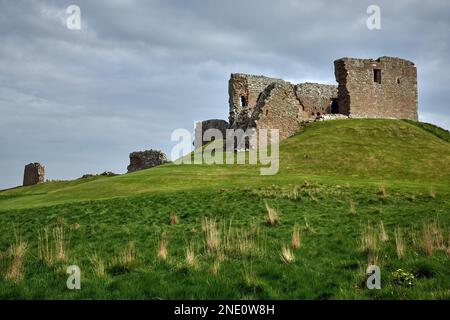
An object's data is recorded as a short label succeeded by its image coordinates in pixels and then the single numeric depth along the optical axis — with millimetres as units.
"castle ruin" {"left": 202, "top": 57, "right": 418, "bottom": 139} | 47188
